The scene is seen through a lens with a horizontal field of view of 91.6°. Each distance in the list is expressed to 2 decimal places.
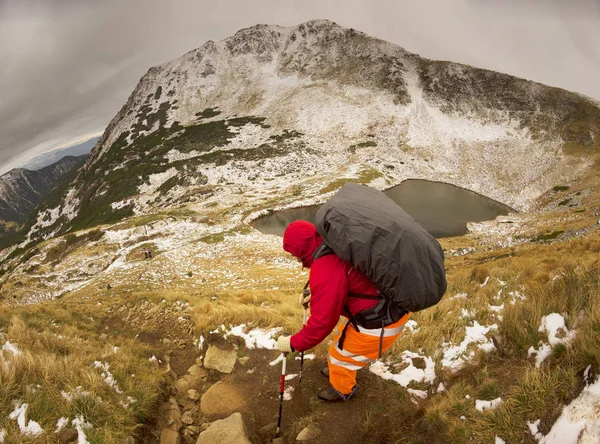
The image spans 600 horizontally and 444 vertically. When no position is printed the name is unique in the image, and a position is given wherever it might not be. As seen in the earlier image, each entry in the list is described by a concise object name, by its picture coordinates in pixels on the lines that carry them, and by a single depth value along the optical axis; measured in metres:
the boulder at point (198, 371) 6.70
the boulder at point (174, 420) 5.07
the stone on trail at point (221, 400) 5.56
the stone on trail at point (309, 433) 4.50
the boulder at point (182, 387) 6.04
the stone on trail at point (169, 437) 4.75
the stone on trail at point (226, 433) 4.59
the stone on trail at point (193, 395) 5.97
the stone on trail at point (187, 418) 5.29
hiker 3.65
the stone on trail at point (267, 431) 4.81
